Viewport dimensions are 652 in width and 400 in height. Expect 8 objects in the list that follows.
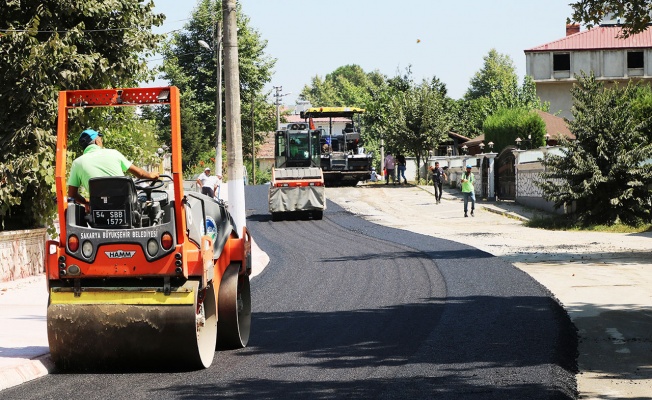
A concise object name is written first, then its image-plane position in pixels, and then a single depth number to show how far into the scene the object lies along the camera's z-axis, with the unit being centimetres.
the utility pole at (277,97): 9665
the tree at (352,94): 16900
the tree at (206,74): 7775
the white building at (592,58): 8550
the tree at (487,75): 15575
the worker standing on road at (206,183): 3403
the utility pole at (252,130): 8150
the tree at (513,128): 5675
